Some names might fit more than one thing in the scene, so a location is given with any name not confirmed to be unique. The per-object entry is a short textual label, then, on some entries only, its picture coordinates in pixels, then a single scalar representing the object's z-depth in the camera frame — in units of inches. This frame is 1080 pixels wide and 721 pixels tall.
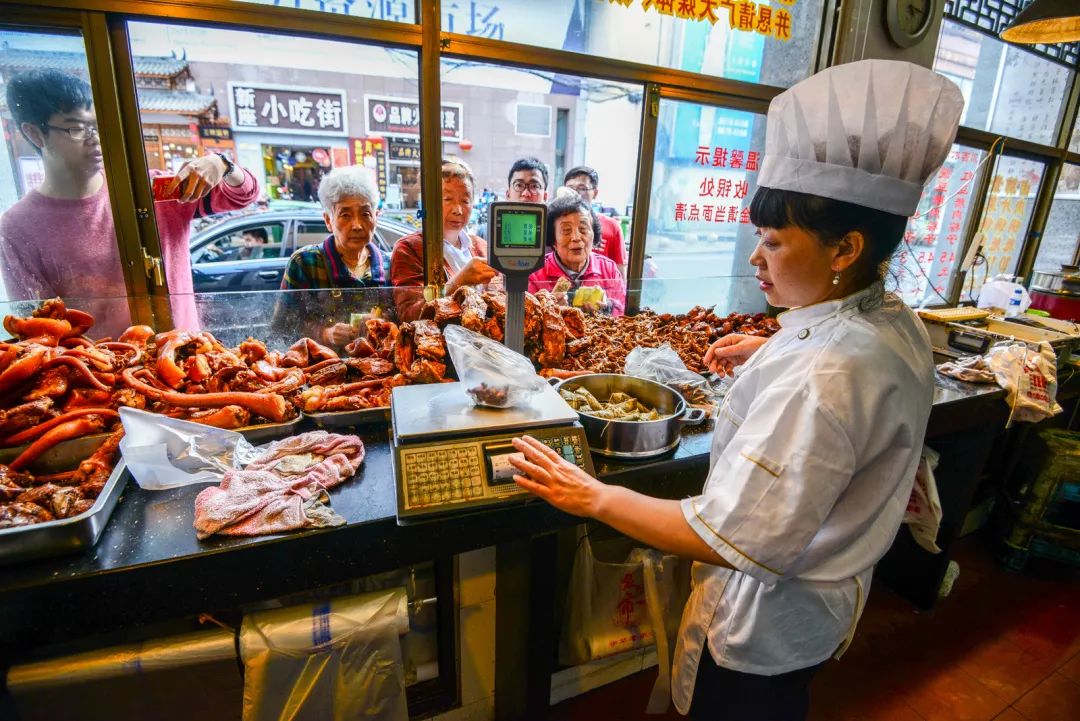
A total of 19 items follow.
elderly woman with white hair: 115.1
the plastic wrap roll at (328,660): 52.7
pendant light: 105.5
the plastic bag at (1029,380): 98.2
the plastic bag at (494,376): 56.8
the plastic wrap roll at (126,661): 48.3
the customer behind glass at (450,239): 131.7
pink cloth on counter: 47.8
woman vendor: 37.5
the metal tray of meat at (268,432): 61.1
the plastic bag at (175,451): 51.8
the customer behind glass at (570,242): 134.2
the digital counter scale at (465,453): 50.6
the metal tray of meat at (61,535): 41.5
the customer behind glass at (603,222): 160.2
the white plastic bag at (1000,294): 181.9
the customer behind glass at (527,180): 145.7
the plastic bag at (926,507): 88.9
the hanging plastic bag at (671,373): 77.4
